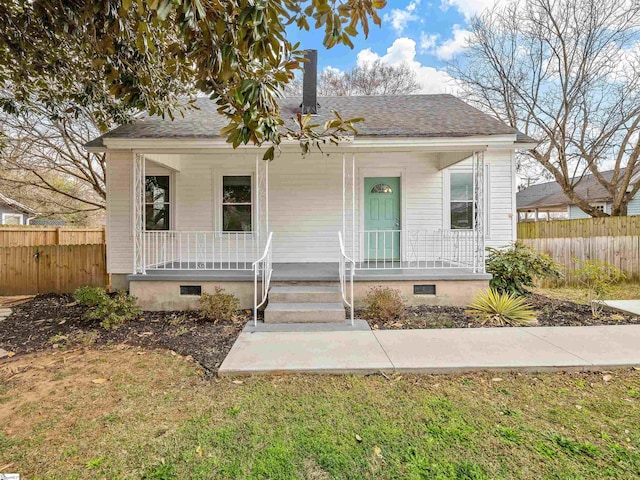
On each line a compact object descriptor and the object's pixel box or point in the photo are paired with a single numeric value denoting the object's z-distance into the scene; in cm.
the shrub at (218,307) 525
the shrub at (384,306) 523
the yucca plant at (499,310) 512
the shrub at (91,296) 530
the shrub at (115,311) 502
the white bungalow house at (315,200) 695
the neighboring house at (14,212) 1352
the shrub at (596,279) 550
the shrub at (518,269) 605
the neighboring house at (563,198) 1655
